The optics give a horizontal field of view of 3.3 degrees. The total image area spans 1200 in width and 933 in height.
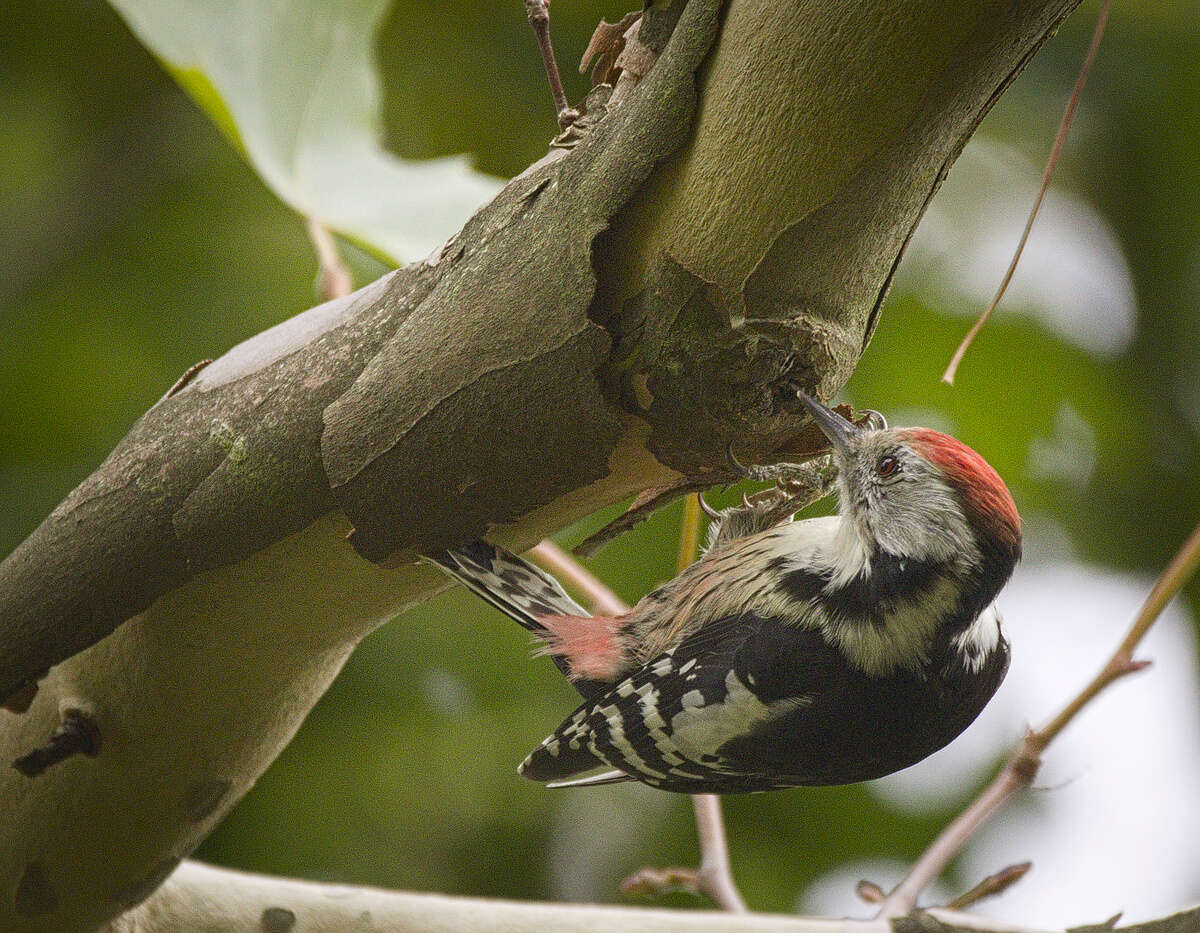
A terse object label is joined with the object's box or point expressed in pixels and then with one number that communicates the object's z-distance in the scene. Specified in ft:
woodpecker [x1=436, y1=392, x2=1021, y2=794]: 17.04
